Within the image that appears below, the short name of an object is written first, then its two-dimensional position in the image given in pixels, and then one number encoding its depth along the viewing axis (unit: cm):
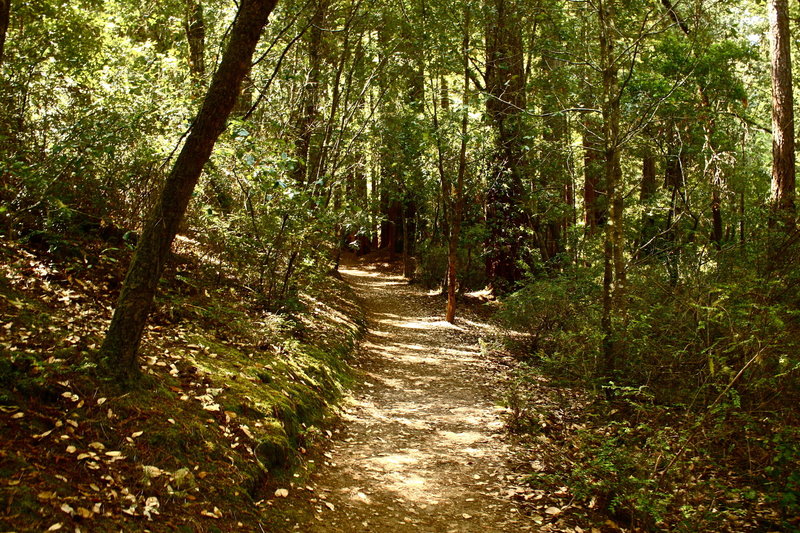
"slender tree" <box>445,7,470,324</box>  1286
